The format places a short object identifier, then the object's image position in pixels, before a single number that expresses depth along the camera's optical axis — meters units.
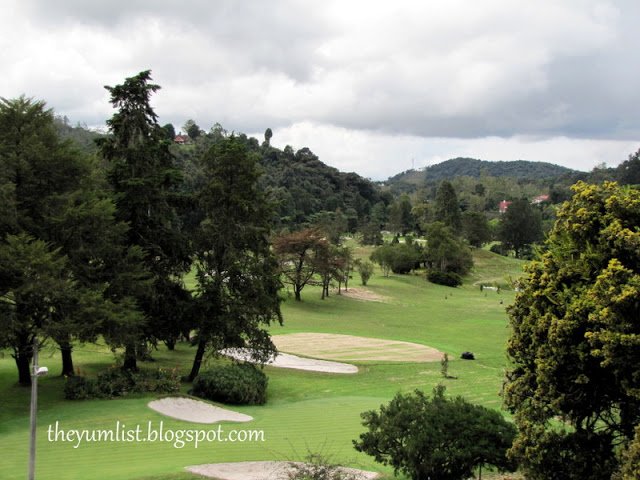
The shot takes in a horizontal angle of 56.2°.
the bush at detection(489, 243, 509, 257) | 131.90
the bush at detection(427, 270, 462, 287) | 95.50
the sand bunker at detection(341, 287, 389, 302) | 76.18
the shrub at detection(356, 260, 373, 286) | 82.25
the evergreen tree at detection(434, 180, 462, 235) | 119.56
